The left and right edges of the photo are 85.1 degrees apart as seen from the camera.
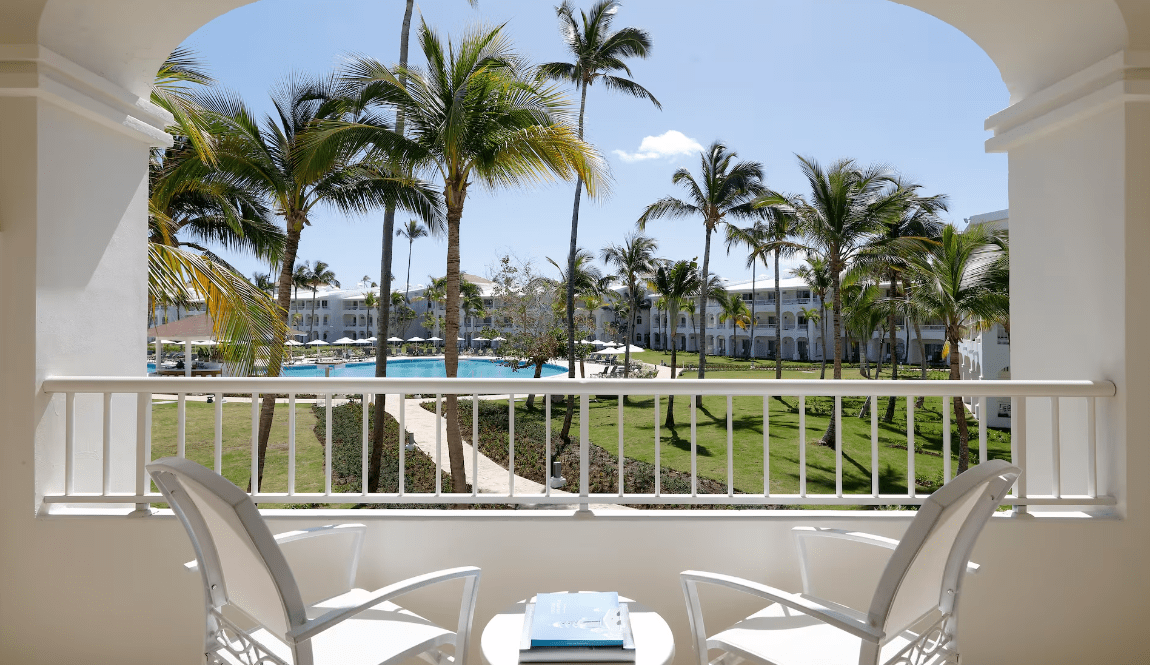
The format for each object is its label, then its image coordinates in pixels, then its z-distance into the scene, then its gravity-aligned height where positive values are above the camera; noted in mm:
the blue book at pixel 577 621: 1819 -867
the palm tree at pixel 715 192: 21562 +5241
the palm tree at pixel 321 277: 55909 +6002
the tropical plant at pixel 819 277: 25641 +2761
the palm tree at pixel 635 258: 28453 +3859
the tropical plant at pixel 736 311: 34022 +2028
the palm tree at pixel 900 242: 17859 +2997
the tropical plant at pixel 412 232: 50531 +9097
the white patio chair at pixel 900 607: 1732 -764
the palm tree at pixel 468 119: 7328 +2839
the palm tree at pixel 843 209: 16078 +3467
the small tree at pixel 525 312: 23484 +1156
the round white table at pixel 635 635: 1845 -926
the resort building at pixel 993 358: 20891 -554
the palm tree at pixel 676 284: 27125 +2563
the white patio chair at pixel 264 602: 1720 -757
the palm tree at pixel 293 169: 9219 +2719
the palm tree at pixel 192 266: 4973 +633
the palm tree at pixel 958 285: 13477 +1292
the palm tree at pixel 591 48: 19422 +9216
